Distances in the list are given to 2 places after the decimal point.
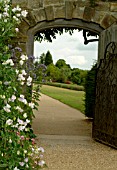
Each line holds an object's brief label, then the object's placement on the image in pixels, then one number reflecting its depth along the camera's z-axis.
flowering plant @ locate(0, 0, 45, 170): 2.88
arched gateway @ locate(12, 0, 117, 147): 6.52
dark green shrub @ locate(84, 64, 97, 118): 10.68
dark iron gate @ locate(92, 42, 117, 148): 6.25
